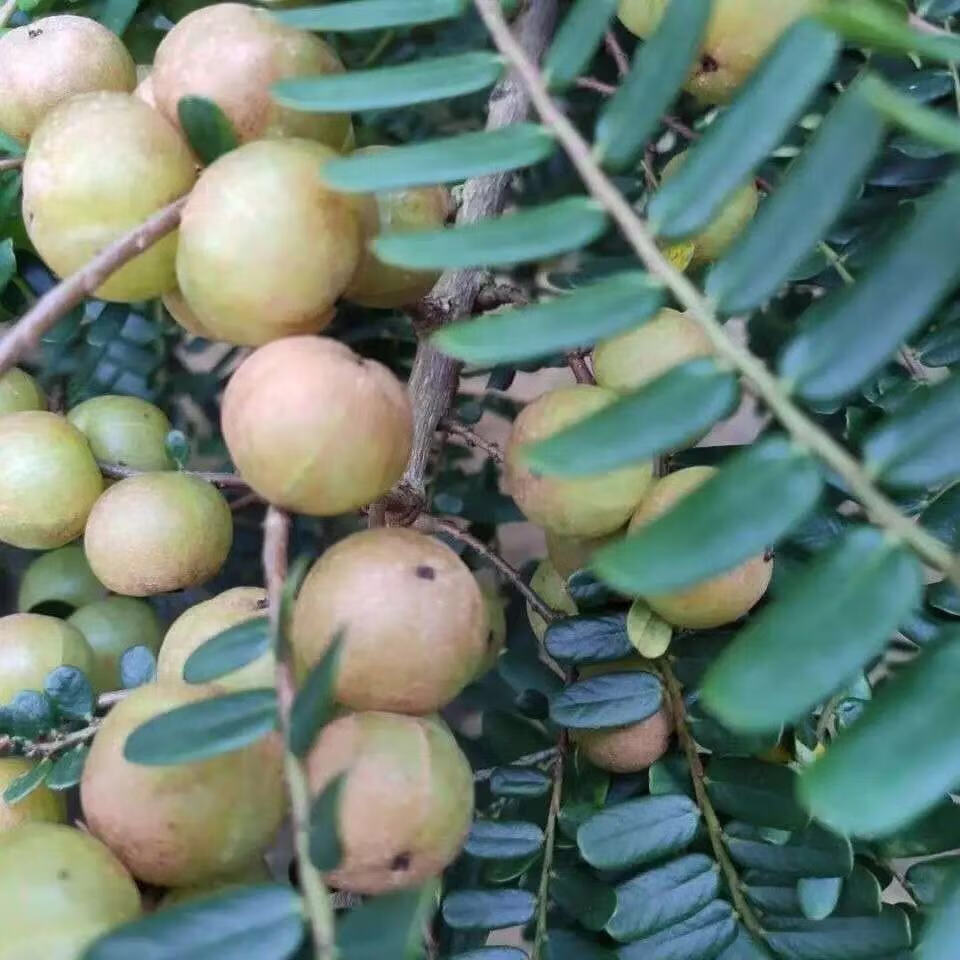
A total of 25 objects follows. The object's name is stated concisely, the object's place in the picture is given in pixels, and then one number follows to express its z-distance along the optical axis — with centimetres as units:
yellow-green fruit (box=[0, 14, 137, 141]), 17
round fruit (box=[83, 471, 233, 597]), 17
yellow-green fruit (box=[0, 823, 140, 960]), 11
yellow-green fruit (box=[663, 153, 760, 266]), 18
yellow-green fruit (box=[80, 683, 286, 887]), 12
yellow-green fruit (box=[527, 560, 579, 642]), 19
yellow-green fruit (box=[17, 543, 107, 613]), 20
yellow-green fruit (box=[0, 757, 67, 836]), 15
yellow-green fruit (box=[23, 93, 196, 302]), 14
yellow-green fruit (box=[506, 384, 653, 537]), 16
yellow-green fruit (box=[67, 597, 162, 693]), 19
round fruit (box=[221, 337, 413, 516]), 12
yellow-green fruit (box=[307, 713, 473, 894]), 12
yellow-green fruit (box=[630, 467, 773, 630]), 15
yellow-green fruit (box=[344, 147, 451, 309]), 14
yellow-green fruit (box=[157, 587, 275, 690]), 15
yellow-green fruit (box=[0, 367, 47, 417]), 20
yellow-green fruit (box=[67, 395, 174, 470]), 20
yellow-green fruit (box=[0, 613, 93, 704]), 17
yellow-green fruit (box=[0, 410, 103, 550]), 17
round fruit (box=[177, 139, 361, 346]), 13
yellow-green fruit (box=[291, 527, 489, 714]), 12
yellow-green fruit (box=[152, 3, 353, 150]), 14
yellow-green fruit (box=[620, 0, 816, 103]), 16
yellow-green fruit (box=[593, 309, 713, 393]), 16
